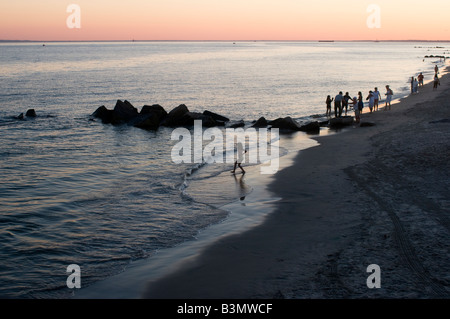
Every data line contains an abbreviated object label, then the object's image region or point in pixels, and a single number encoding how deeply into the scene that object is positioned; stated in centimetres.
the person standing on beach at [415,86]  4697
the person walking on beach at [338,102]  3356
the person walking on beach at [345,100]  3512
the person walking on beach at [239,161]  1941
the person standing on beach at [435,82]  4876
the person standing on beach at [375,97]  3591
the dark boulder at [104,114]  3636
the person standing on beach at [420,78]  5485
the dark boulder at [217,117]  3591
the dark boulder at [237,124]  3403
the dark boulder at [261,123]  3345
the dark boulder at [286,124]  3133
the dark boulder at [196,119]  3428
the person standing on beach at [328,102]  3659
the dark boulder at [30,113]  3762
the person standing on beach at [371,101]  3543
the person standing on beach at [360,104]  3088
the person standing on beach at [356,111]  3069
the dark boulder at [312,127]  3047
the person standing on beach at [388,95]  3581
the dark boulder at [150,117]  3394
